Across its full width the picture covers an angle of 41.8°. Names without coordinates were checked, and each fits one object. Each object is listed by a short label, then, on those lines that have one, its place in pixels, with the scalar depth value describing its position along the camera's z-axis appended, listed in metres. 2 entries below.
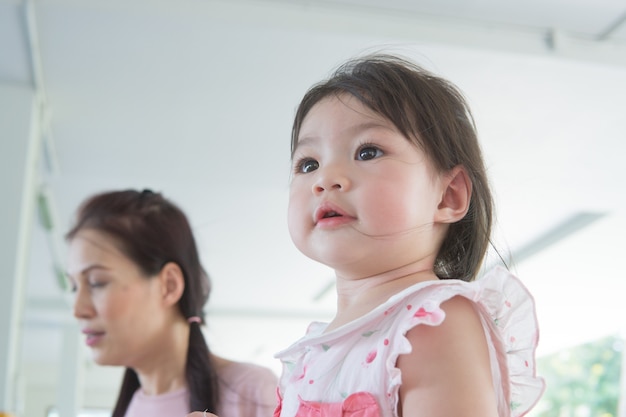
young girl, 0.66
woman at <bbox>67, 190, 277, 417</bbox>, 1.47
